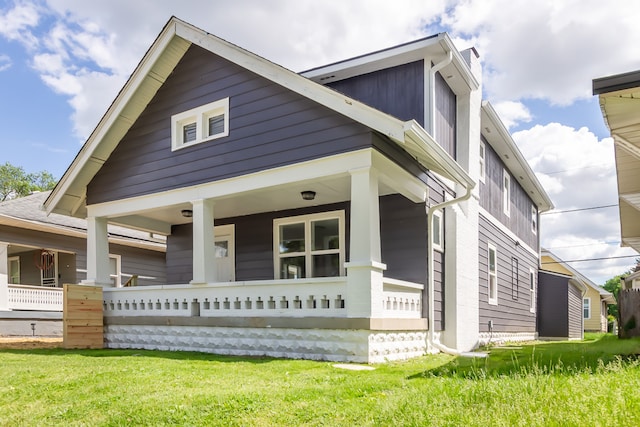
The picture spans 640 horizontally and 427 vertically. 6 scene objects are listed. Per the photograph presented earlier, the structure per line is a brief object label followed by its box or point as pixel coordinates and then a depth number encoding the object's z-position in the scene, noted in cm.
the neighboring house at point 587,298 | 2295
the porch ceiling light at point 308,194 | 966
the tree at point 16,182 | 4066
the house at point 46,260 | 1494
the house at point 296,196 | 761
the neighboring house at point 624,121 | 495
